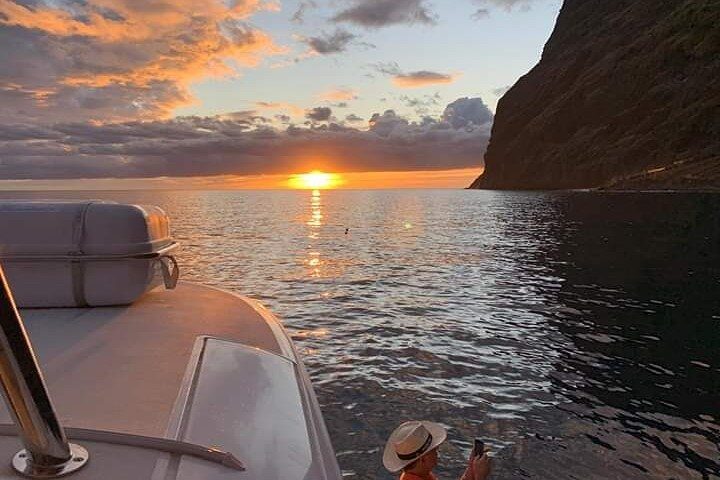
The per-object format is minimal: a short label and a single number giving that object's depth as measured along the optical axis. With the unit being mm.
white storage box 5516
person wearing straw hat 4457
